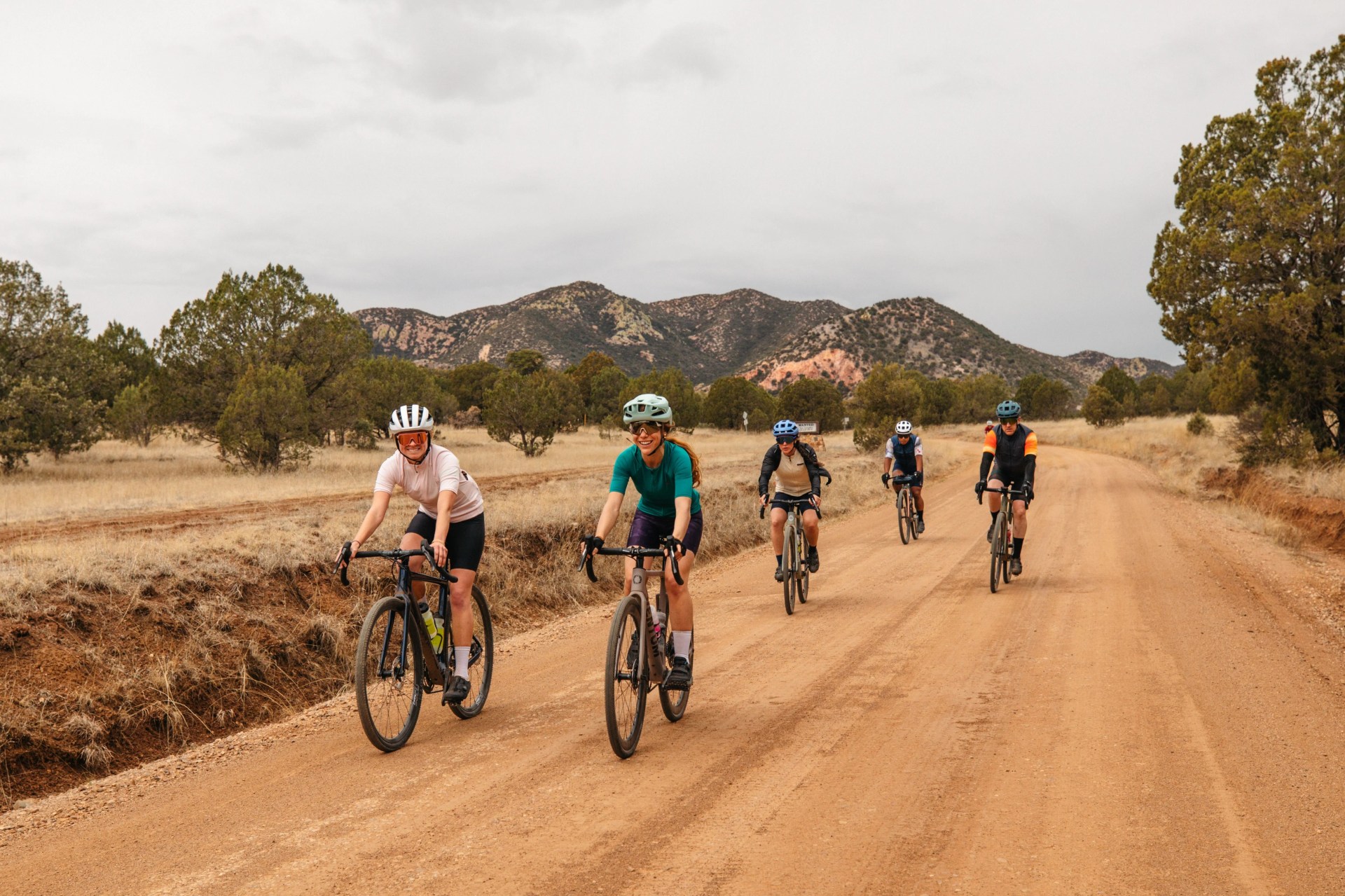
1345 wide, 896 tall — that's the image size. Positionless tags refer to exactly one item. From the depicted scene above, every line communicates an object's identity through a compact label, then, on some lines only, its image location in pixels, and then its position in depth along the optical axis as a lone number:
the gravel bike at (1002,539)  11.73
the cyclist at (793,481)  11.67
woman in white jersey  6.28
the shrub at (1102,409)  76.81
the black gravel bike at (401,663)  5.90
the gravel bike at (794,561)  10.90
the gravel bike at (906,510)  16.88
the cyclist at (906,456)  17.28
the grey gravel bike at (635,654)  5.58
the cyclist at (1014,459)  12.38
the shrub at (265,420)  31.42
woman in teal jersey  6.12
